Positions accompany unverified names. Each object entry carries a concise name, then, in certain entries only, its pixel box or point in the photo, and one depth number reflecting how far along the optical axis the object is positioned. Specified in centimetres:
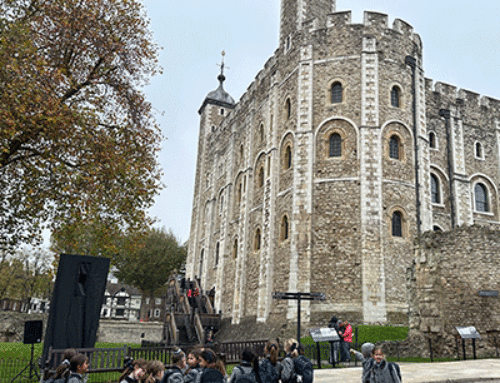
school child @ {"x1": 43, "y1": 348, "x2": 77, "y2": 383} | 531
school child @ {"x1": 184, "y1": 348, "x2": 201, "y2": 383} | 551
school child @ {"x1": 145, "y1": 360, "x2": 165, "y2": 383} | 534
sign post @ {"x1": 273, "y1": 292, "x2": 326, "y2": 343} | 1345
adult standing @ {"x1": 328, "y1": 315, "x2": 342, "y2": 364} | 1320
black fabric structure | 876
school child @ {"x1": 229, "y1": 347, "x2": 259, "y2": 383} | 558
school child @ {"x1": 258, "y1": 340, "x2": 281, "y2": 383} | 595
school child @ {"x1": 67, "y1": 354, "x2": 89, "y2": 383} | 522
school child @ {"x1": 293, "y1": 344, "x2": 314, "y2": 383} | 635
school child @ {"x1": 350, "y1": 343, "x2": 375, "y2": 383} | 645
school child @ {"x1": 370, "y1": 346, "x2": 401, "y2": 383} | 611
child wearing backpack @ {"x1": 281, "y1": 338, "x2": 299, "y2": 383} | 631
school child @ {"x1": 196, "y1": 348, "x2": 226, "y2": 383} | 519
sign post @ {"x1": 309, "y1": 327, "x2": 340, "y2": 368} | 1218
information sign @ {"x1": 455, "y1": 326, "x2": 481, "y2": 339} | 1352
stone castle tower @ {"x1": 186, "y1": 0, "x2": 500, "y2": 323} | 2100
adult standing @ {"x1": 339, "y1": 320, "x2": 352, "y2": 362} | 1377
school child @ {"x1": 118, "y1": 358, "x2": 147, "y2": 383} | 557
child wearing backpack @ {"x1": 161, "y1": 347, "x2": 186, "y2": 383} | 551
